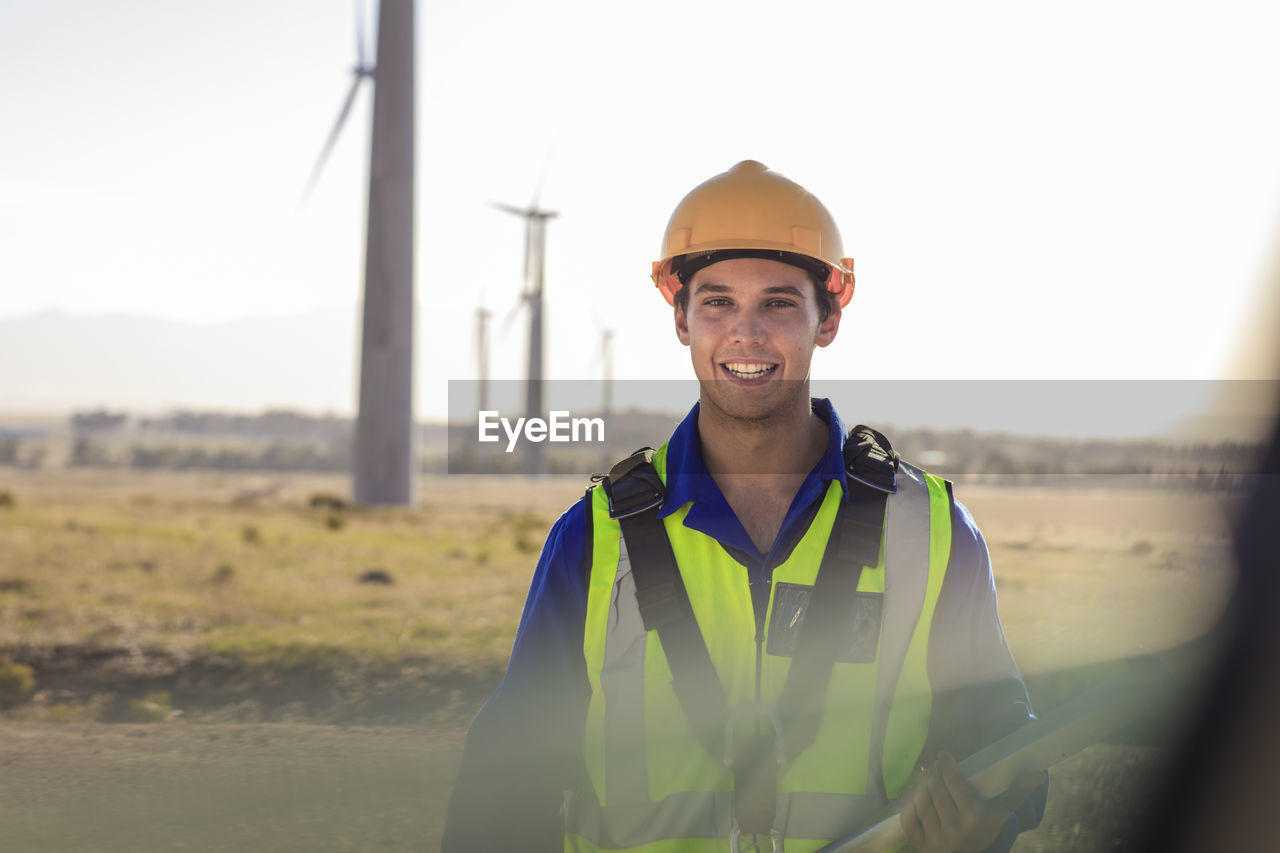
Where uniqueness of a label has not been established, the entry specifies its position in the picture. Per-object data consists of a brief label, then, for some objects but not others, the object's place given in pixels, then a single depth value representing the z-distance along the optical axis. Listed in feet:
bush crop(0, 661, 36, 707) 30.86
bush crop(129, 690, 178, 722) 28.66
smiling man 9.69
